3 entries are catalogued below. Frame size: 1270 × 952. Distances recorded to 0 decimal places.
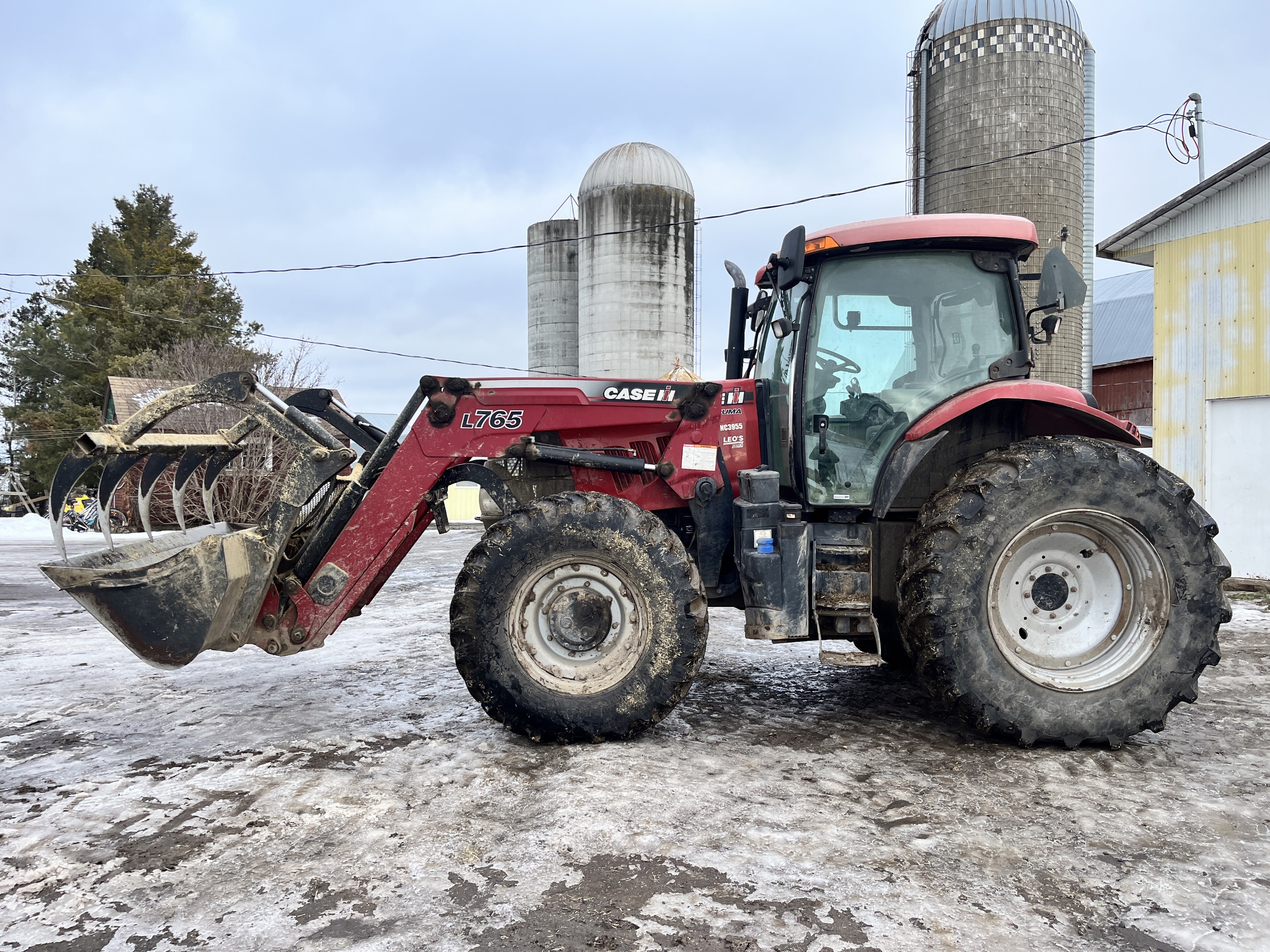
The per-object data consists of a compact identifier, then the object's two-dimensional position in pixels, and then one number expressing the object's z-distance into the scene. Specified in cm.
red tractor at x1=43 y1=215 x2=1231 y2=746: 365
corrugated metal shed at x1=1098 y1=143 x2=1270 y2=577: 948
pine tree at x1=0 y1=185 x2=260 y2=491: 2920
